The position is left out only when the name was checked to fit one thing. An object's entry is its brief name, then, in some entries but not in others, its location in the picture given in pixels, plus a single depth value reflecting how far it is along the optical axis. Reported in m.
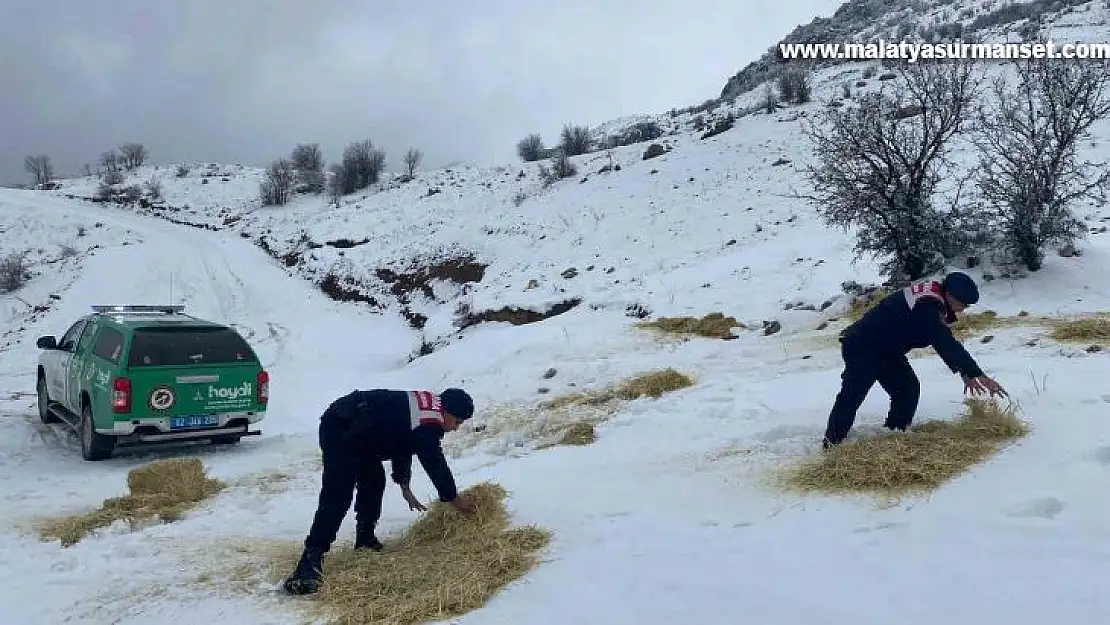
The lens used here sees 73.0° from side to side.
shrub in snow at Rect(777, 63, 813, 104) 35.66
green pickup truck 8.84
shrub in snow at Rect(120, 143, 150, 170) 68.31
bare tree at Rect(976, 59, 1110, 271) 11.88
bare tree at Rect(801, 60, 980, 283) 12.85
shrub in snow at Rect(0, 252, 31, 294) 28.20
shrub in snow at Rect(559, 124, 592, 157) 43.91
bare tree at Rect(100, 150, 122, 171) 68.06
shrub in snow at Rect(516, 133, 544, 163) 52.78
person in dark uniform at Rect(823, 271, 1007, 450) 5.37
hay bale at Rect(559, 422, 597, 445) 7.89
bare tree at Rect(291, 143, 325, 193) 52.25
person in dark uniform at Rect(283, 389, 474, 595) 4.96
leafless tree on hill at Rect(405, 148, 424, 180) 55.27
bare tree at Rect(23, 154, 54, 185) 74.81
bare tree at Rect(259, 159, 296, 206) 49.25
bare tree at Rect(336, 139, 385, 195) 50.12
